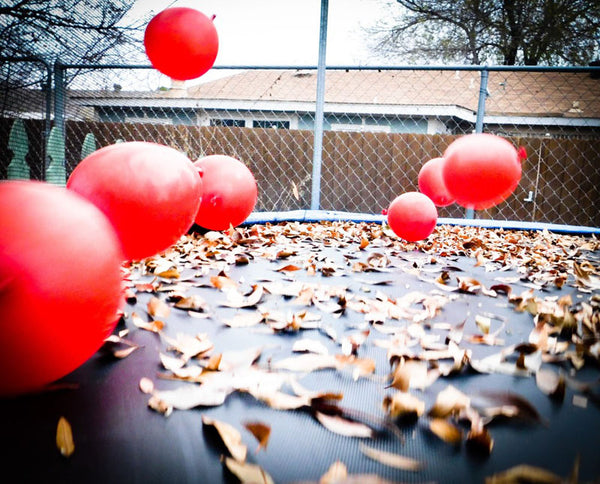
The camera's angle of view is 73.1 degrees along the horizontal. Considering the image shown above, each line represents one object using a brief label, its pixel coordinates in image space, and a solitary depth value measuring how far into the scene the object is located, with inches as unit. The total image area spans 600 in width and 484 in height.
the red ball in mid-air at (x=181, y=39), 90.7
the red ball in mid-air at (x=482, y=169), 75.0
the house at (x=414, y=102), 406.6
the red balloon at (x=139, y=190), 42.5
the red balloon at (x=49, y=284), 24.6
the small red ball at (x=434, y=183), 108.9
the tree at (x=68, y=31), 137.3
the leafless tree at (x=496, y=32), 298.7
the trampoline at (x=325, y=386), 25.2
